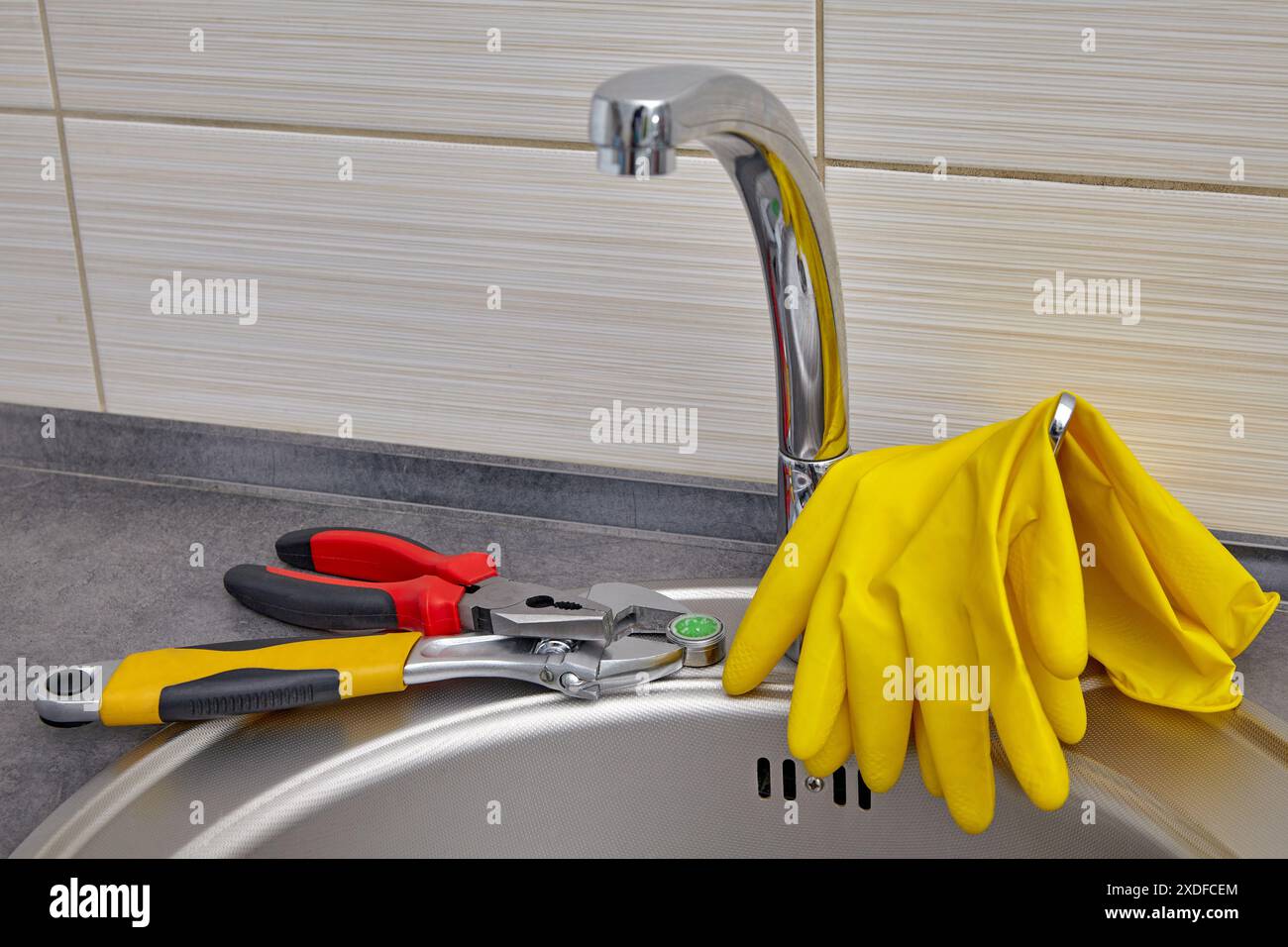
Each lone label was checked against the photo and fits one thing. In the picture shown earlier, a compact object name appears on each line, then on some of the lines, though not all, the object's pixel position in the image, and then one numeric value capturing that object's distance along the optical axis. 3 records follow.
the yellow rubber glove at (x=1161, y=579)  0.59
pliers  0.65
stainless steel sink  0.57
